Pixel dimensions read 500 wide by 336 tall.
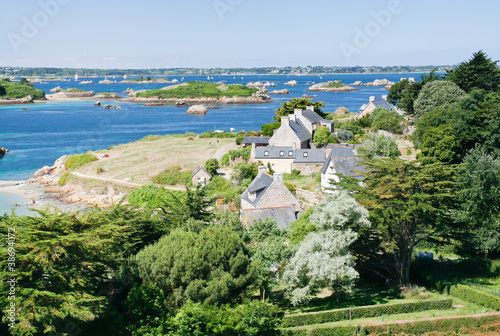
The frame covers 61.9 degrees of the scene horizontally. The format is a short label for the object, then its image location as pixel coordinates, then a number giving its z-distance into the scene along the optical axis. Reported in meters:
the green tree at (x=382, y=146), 49.65
